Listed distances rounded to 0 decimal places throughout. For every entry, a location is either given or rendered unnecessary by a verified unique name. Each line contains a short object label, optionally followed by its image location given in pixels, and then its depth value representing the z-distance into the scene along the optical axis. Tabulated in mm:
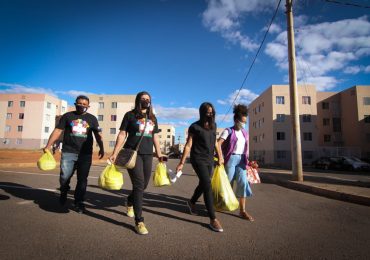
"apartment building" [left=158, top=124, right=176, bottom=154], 120550
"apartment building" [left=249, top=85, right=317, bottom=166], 37531
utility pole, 9375
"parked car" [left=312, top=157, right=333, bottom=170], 24078
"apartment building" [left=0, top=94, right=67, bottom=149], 58250
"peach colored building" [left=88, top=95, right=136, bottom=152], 60688
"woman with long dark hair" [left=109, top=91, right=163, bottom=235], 3396
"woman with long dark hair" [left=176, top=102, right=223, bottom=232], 3668
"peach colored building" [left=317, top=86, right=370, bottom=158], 37750
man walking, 4219
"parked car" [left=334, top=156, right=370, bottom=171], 21109
